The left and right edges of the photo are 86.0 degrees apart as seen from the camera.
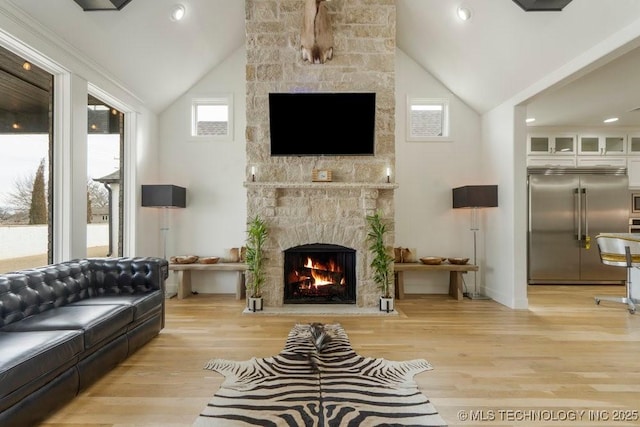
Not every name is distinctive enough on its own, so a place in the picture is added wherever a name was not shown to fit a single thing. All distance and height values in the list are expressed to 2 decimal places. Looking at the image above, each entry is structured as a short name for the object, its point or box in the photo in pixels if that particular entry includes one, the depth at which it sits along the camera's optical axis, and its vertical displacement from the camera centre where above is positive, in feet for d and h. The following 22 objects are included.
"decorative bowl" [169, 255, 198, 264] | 16.51 -2.14
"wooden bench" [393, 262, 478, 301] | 16.28 -2.66
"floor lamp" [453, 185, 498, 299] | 15.93 +0.85
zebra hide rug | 6.66 -3.95
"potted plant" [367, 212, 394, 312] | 14.15 -1.85
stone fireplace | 14.79 +4.50
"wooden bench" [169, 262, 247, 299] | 16.24 -2.57
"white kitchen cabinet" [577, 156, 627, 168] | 20.36 +3.16
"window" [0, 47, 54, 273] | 9.72 +1.57
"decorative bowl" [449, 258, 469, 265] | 16.61 -2.26
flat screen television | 14.61 +3.94
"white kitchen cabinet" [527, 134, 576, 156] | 20.42 +4.15
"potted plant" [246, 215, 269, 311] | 14.15 -1.91
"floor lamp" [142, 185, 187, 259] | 15.99 +0.90
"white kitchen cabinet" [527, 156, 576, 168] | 20.27 +3.15
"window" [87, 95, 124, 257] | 13.65 +1.55
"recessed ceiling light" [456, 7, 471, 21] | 12.51 +7.45
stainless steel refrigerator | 19.58 -0.56
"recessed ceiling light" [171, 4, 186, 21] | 12.80 +7.69
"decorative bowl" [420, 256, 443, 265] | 16.51 -2.21
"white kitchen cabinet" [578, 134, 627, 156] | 20.49 +4.21
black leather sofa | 6.12 -2.49
